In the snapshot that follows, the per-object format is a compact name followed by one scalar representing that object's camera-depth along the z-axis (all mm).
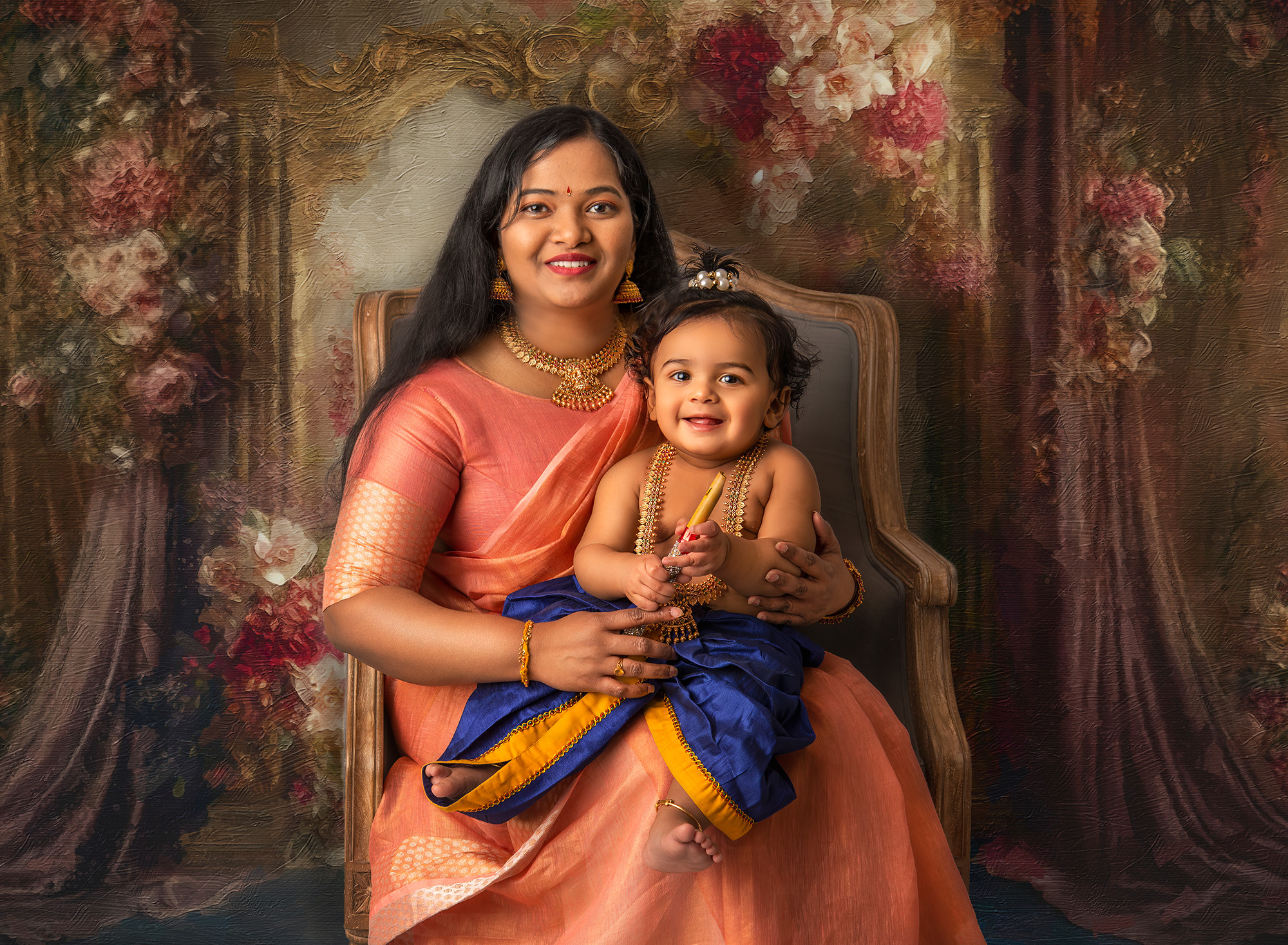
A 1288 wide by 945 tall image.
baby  1296
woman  1389
